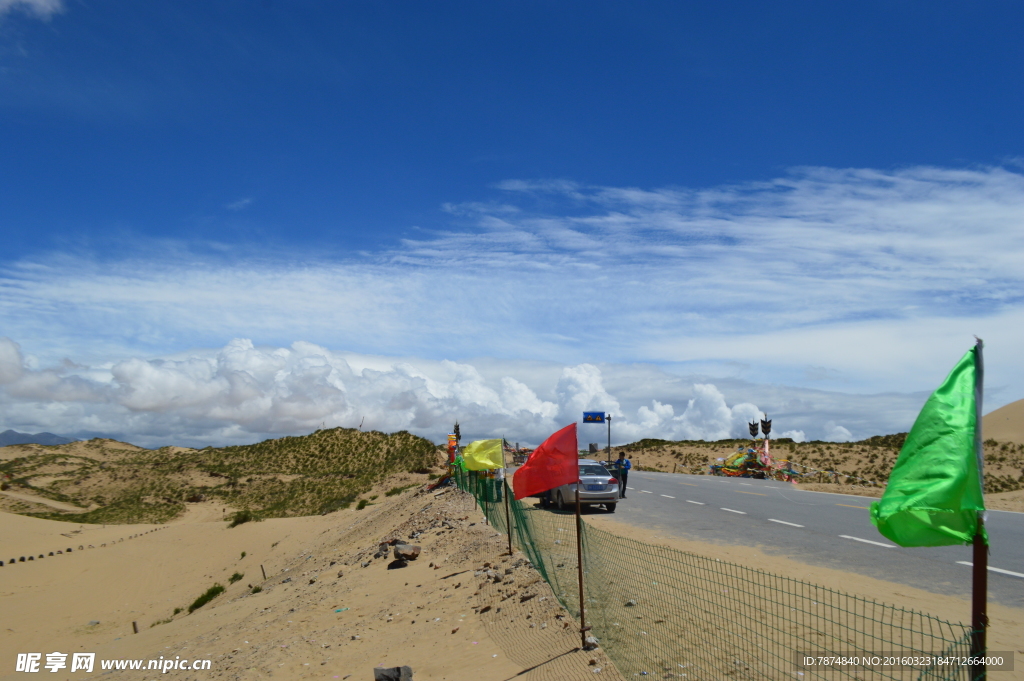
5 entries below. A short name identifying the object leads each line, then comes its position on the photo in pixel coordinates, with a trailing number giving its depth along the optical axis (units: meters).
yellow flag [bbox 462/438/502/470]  17.19
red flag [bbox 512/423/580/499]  7.60
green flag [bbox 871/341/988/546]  3.22
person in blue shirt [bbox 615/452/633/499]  25.08
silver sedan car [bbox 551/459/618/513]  19.59
